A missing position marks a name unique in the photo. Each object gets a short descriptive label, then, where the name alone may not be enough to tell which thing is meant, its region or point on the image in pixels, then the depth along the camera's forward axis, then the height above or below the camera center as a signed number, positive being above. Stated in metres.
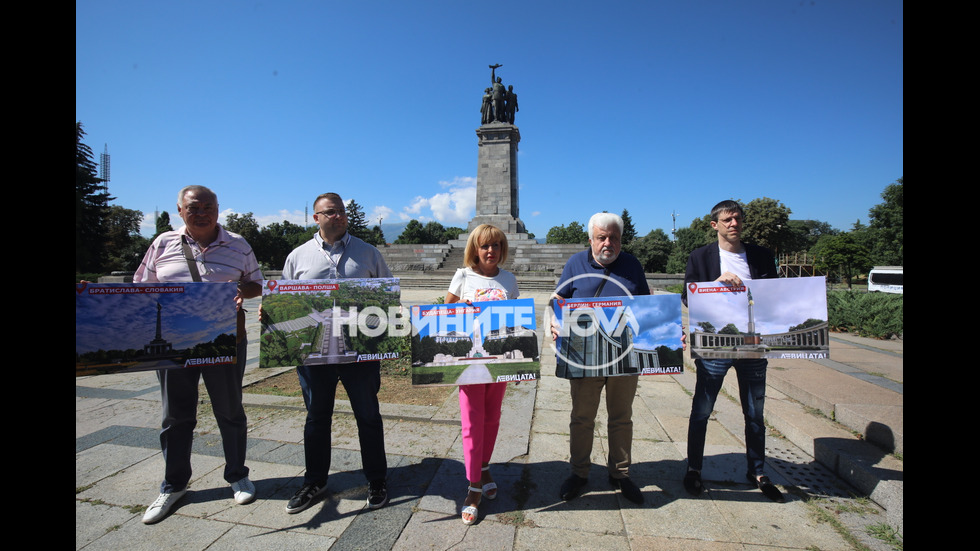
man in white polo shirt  2.80 -0.67
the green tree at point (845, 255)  34.81 +1.72
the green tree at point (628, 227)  54.28 +6.84
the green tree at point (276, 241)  41.17 +3.59
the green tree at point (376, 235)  51.93 +5.64
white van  22.77 -0.21
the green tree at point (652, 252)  37.59 +2.18
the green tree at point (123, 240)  31.70 +3.15
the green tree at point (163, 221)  45.81 +6.28
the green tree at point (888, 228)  39.84 +4.81
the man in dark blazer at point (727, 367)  2.95 -0.68
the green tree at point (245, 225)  38.48 +4.82
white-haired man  2.86 -0.77
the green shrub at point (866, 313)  9.27 -0.91
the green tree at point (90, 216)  29.61 +4.55
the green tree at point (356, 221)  56.49 +8.52
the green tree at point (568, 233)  75.06 +7.91
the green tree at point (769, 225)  36.47 +4.54
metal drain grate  3.03 -1.57
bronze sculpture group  27.19 +11.44
